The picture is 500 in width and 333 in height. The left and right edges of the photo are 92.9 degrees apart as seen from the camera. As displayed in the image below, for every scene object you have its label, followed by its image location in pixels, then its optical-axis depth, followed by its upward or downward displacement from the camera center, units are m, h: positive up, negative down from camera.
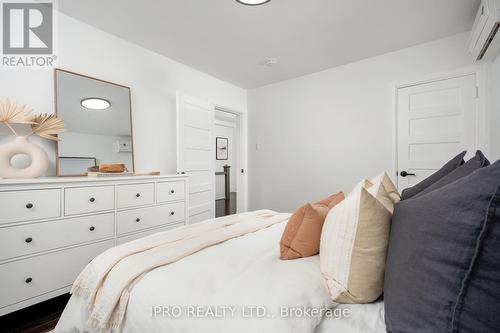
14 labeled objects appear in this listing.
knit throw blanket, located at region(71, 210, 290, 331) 0.97 -0.45
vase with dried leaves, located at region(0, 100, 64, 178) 1.80 +0.21
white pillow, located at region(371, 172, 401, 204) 1.26 -0.12
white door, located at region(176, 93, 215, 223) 3.16 +0.20
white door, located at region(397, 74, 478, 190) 2.62 +0.47
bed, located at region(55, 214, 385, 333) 0.75 -0.47
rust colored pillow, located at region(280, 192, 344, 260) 1.16 -0.35
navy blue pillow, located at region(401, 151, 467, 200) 1.13 -0.06
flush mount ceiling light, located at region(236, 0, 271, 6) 2.04 +1.41
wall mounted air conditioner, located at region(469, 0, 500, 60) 1.78 +1.12
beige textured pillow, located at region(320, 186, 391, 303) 0.82 -0.31
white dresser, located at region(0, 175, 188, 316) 1.59 -0.48
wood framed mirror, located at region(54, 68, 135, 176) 2.27 +0.46
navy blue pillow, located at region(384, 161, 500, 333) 0.54 -0.25
